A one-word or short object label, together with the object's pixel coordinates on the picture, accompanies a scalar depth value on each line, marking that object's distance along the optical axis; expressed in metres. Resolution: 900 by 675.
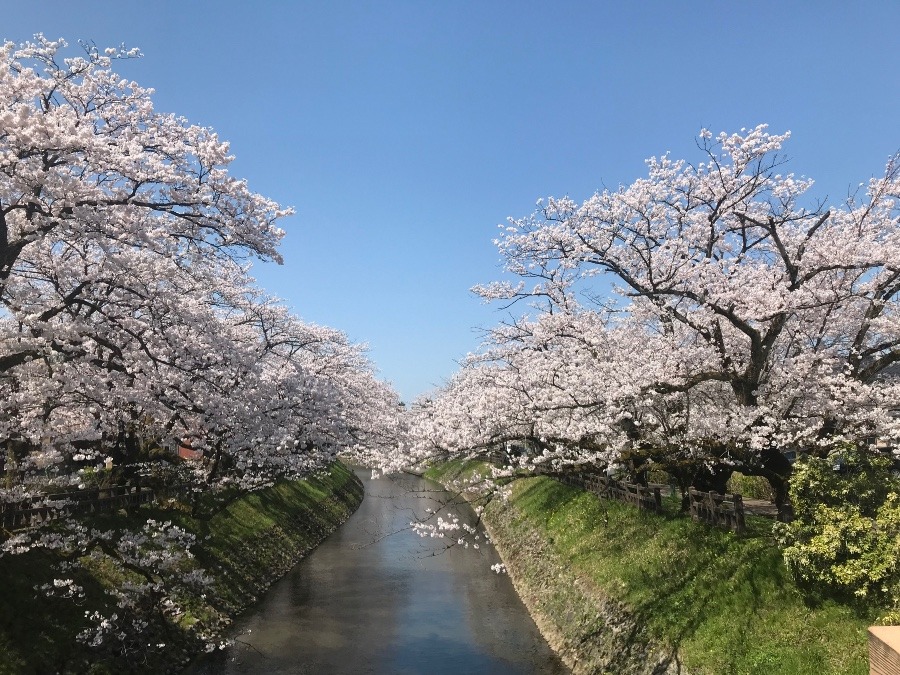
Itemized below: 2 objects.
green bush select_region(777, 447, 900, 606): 10.41
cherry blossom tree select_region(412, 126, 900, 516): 13.41
